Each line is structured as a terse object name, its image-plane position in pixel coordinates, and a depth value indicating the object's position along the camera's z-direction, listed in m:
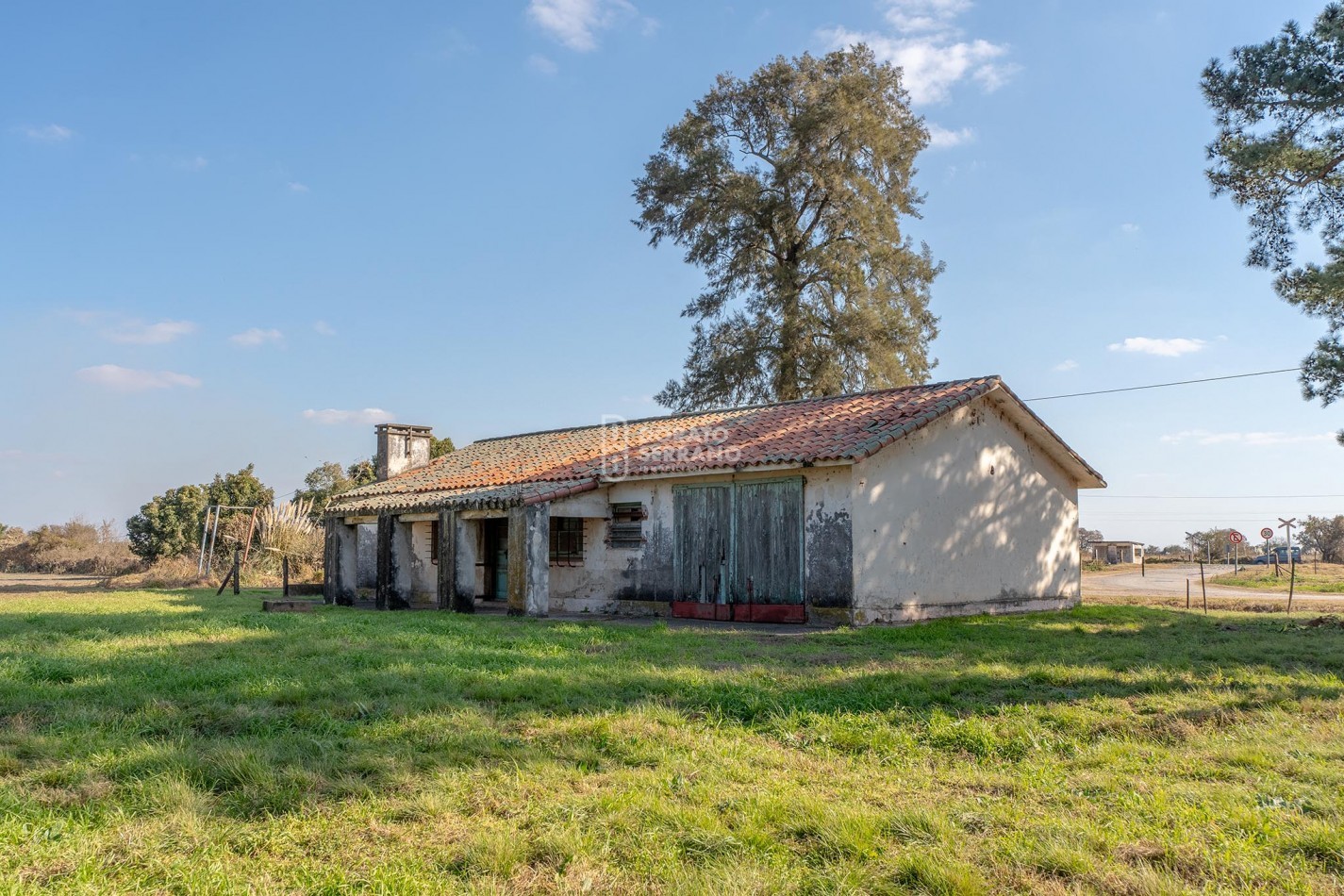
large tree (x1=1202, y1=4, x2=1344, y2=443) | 13.34
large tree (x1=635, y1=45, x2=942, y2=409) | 28.31
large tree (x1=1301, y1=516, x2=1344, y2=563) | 54.38
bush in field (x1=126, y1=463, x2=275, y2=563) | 34.16
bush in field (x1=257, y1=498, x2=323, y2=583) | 28.00
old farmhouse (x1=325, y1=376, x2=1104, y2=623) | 14.43
